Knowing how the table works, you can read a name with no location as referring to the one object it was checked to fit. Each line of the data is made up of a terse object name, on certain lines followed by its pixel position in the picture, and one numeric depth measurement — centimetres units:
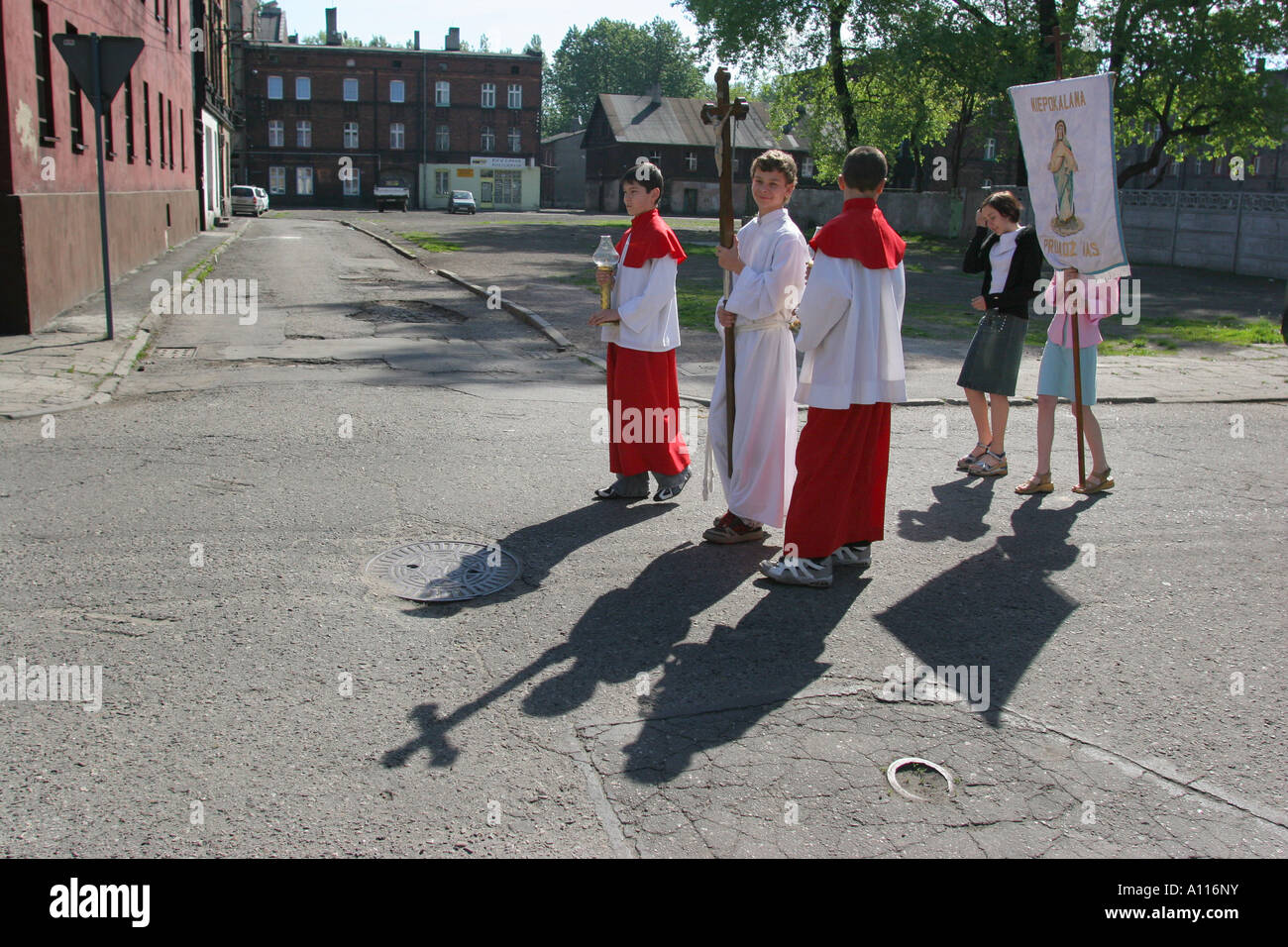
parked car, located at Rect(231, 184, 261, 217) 5007
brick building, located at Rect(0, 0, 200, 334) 1176
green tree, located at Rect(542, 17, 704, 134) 12275
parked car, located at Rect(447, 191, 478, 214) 6253
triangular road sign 1070
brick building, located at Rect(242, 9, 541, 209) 7444
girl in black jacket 739
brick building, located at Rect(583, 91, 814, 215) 7906
